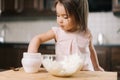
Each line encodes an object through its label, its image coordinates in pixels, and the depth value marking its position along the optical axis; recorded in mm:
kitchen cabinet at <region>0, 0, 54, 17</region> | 3561
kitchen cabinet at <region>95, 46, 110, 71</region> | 3035
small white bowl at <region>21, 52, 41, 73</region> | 898
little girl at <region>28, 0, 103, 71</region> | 1073
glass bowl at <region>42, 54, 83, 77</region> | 807
